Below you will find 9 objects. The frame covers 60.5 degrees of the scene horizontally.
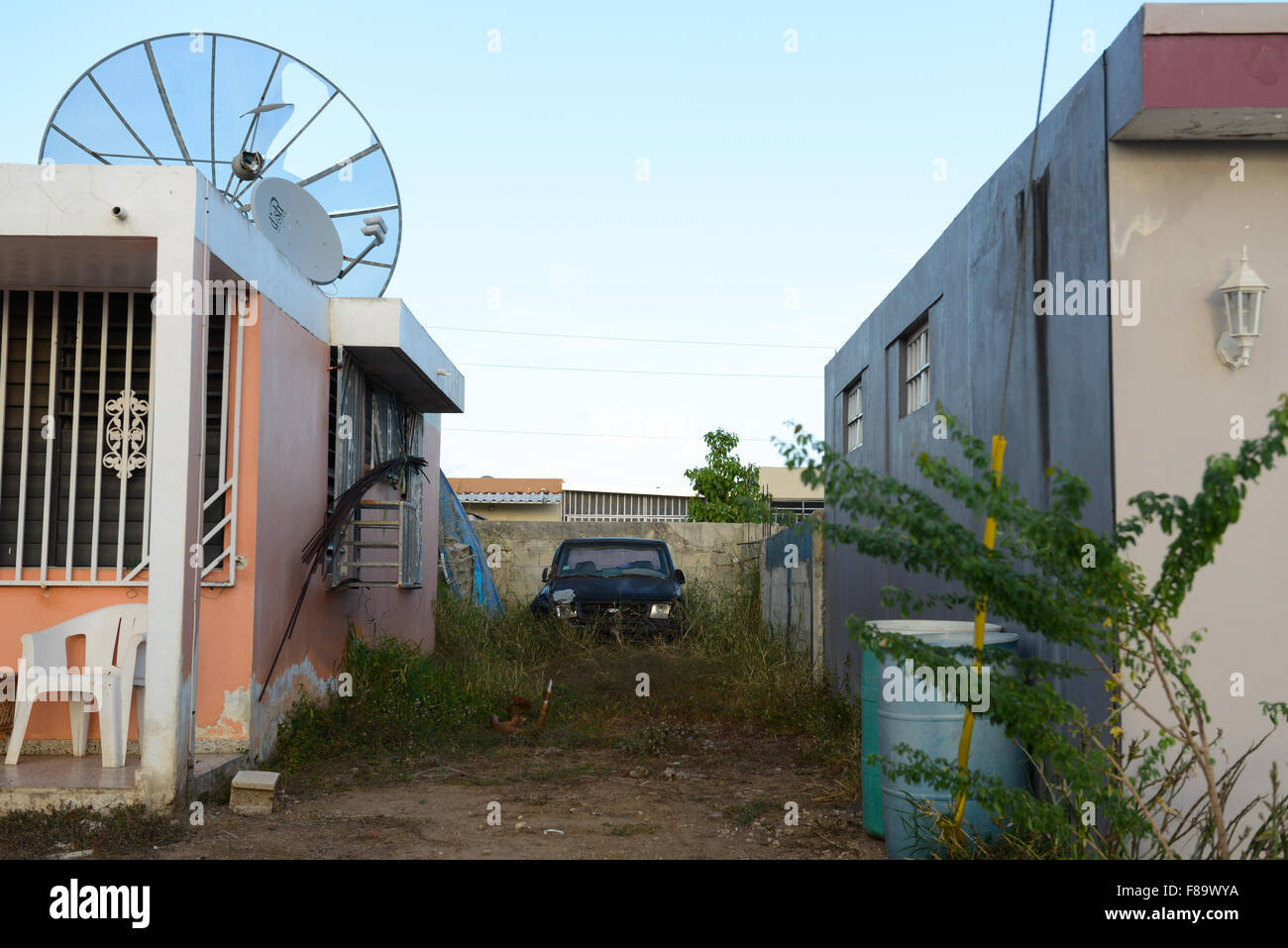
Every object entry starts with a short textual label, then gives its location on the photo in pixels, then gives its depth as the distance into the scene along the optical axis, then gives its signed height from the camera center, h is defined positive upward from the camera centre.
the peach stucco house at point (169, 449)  5.29 +0.39
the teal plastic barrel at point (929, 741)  4.60 -0.93
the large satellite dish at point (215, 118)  7.54 +2.79
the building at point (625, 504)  24.33 +0.31
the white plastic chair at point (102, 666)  5.75 -0.83
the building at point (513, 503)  22.02 +0.28
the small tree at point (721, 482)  19.80 +0.67
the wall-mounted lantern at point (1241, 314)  4.31 +0.82
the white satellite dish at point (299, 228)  7.14 +1.96
